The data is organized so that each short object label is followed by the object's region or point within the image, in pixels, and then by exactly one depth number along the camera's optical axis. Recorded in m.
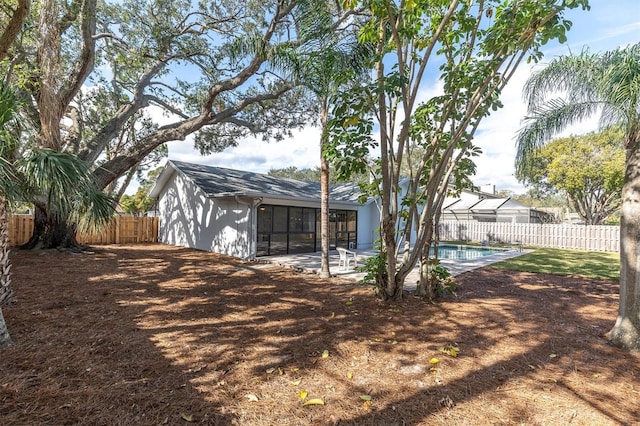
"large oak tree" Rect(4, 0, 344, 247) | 7.89
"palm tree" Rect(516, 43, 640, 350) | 3.98
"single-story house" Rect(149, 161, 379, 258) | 11.99
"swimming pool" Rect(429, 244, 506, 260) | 14.42
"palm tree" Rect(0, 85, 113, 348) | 3.51
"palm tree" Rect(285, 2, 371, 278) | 5.79
